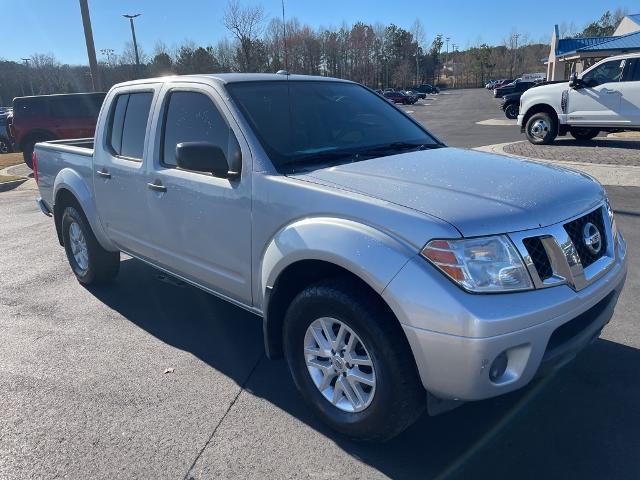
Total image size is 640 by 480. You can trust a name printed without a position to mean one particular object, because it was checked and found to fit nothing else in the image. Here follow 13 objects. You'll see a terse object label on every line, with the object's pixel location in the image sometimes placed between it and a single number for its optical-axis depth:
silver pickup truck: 2.37
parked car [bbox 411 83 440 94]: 85.12
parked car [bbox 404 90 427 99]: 59.78
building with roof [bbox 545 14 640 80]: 28.43
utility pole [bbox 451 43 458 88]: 133.00
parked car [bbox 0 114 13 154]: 23.01
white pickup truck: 12.56
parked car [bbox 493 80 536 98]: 37.67
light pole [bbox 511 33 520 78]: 124.57
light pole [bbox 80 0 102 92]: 15.57
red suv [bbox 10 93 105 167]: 15.72
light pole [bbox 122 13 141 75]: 27.01
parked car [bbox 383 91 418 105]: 56.97
